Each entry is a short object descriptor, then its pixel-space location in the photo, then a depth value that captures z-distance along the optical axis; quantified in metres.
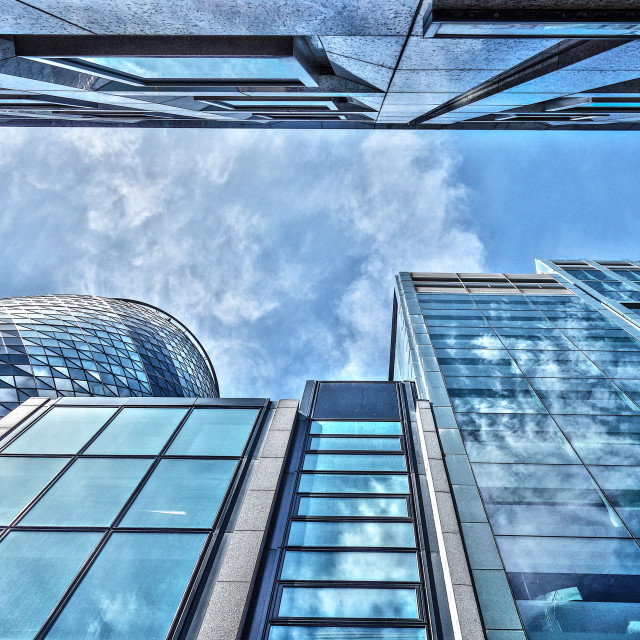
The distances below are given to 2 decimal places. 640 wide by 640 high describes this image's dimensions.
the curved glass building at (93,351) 46.12
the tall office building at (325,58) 5.24
